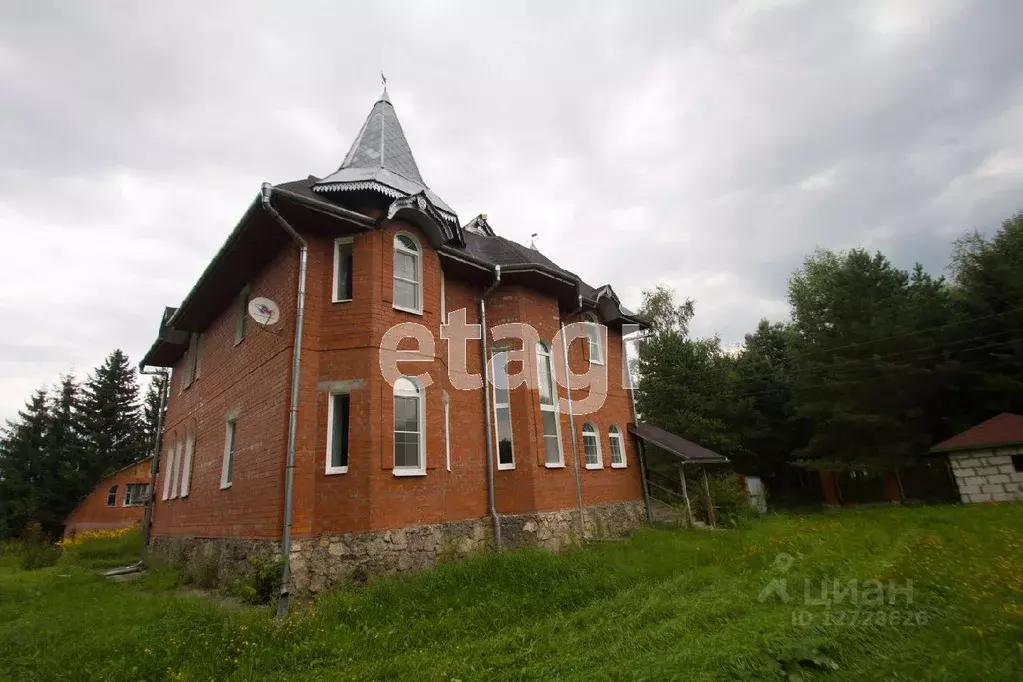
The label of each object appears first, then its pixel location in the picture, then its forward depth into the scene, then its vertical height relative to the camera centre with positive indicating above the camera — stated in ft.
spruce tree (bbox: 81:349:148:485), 116.16 +23.04
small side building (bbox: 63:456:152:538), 98.12 +3.07
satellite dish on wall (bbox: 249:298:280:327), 30.07 +11.41
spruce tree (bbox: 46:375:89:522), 107.04 +14.90
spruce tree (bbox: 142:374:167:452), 129.08 +27.33
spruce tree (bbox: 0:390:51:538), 101.81 +11.08
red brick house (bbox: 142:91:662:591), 27.73 +6.63
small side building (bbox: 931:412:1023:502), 58.59 +0.04
